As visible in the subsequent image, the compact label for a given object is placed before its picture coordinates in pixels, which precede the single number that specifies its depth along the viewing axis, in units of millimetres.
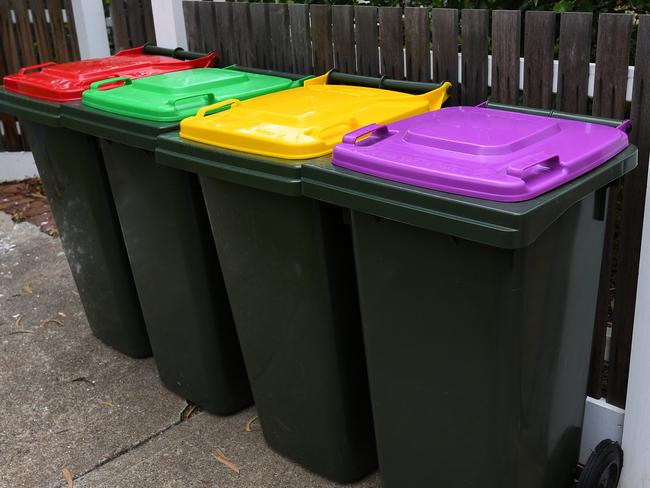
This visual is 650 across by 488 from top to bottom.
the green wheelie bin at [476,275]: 1876
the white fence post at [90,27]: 5363
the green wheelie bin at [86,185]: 3209
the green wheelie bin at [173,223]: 2799
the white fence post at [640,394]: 2389
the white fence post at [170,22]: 3910
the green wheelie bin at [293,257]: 2314
